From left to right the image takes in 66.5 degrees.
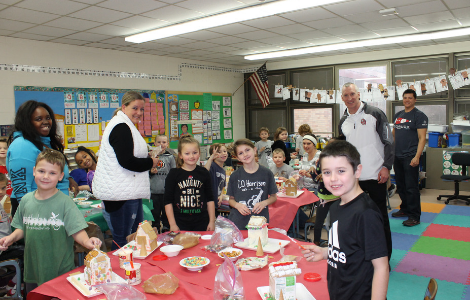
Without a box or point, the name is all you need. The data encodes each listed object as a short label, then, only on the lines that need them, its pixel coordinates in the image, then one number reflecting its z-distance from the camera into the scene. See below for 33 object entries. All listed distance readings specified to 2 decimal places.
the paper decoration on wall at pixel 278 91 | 9.64
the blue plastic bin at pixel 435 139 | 7.52
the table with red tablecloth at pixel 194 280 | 1.67
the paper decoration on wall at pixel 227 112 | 9.87
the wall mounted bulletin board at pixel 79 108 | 6.16
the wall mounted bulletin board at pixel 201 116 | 8.43
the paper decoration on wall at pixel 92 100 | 6.82
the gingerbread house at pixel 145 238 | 2.16
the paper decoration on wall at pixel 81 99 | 6.64
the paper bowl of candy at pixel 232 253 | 2.04
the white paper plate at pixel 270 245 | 2.17
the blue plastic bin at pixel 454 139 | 7.33
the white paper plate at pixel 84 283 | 1.70
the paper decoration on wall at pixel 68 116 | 6.49
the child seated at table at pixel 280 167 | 5.17
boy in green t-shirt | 2.22
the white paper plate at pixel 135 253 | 2.12
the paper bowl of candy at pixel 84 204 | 3.84
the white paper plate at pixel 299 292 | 1.60
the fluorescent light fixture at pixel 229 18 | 4.58
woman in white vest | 2.72
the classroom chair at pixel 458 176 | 6.41
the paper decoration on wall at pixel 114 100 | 7.16
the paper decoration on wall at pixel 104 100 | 7.01
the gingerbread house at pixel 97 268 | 1.76
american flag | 9.16
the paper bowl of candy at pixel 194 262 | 1.92
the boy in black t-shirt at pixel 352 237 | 1.47
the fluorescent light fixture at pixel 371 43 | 6.55
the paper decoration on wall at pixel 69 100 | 6.46
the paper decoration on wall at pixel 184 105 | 8.59
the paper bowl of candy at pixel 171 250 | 2.13
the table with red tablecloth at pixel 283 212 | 4.14
